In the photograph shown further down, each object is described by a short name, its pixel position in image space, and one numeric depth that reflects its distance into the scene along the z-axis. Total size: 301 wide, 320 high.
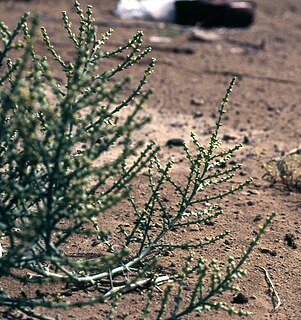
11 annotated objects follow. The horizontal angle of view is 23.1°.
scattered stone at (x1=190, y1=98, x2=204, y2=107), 6.21
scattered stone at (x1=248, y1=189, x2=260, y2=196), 4.38
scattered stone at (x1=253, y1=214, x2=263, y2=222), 4.00
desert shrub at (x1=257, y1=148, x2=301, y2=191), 4.48
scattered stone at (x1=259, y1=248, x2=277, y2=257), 3.61
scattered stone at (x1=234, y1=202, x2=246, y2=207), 4.18
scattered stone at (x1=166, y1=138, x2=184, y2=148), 5.15
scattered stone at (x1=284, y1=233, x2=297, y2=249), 3.72
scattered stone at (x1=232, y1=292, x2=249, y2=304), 3.15
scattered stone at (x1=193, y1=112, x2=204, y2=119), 5.89
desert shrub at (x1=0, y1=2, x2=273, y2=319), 2.32
